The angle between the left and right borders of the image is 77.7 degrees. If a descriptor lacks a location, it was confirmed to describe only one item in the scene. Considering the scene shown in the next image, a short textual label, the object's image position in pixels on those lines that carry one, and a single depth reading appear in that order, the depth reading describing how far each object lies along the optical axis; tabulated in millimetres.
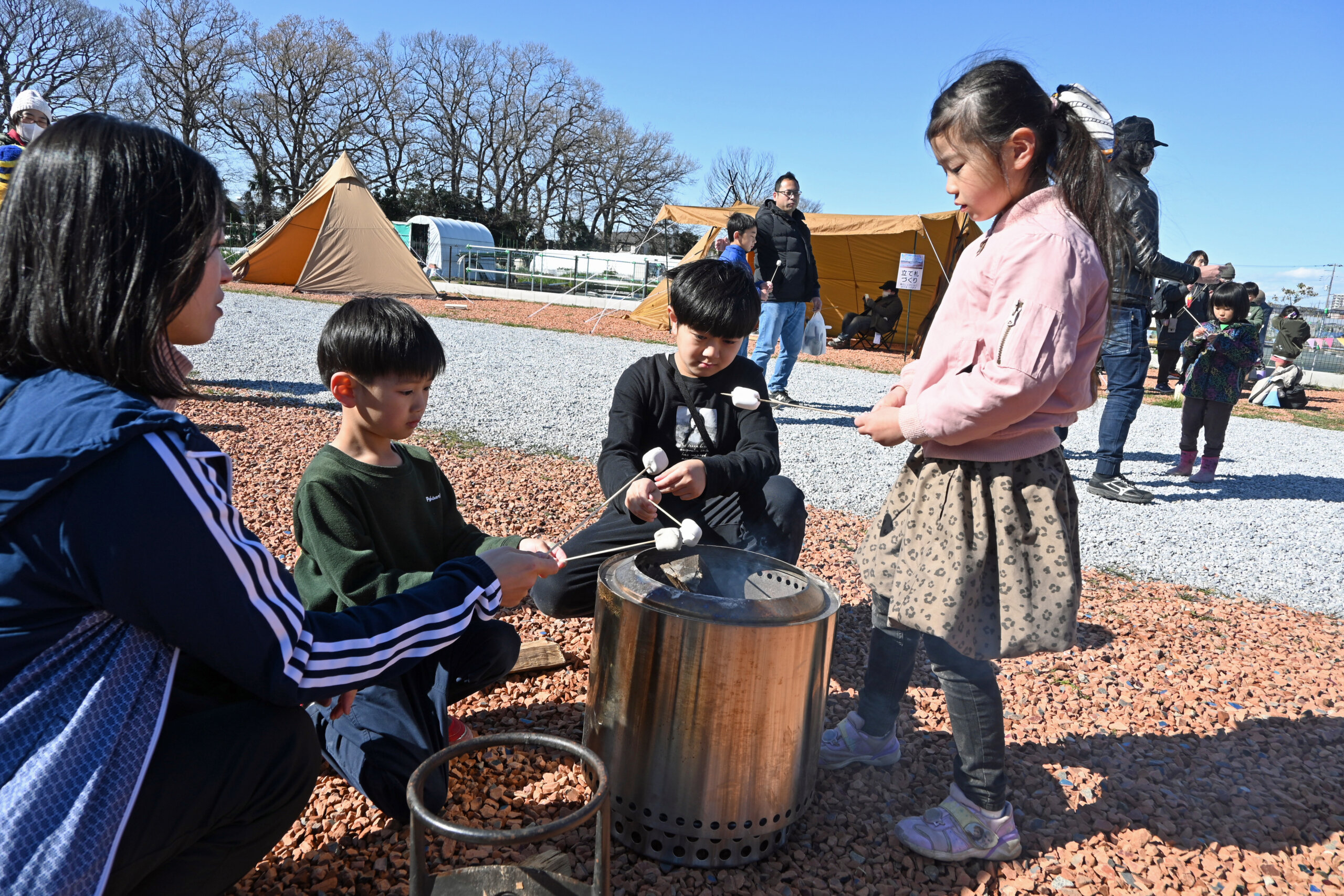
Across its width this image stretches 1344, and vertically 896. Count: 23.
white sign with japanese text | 14945
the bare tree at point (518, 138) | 44906
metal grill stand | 1106
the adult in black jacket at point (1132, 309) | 4793
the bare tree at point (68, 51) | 30391
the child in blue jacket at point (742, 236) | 7434
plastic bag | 8758
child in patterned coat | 6262
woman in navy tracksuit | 1120
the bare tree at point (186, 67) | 33812
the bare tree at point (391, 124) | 40062
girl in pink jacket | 1704
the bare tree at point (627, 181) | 45625
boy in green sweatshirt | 1905
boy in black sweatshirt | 2646
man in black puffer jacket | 7652
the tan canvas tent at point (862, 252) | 15227
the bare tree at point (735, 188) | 53219
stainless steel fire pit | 1692
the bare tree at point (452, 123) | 44031
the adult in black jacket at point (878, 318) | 16453
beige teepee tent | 17000
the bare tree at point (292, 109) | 36594
